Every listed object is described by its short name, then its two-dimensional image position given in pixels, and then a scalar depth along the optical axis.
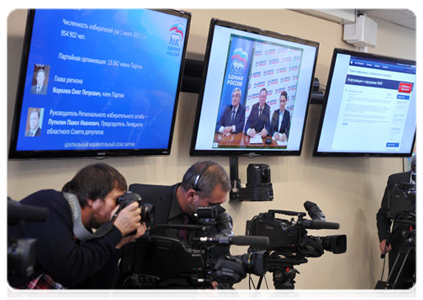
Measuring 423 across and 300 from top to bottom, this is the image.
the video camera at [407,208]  4.06
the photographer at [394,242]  4.57
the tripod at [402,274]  4.36
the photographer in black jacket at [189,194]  2.84
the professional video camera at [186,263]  2.30
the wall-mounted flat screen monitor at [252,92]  3.80
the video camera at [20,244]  1.60
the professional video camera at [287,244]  3.33
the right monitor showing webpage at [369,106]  4.61
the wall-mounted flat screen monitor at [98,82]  2.88
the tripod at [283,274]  3.42
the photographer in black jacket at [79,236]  2.10
